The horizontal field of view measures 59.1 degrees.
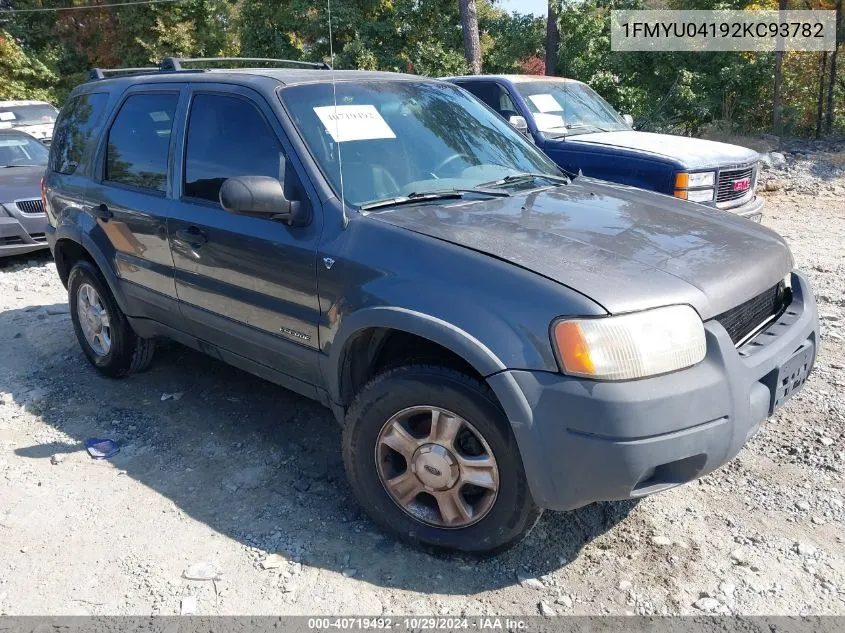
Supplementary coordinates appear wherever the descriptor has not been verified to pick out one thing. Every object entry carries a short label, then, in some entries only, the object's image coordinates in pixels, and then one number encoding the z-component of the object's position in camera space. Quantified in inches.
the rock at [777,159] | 513.0
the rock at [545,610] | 108.3
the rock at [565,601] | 110.3
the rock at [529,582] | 114.4
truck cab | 271.1
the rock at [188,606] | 111.7
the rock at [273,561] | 121.3
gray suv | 100.5
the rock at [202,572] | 119.3
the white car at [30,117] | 548.1
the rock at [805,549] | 118.8
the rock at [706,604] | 108.0
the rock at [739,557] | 117.5
